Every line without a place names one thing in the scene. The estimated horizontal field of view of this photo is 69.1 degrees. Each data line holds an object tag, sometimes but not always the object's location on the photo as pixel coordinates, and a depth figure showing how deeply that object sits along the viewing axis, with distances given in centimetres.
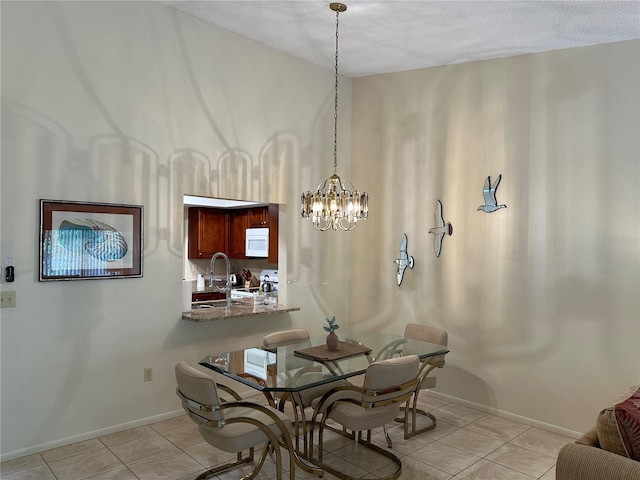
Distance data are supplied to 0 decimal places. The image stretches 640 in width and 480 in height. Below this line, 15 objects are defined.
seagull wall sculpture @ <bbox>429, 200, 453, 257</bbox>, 461
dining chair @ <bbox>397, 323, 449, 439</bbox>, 371
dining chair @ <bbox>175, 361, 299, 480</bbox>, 249
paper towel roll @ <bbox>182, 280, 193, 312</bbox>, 405
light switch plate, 311
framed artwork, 330
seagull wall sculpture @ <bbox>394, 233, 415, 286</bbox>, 492
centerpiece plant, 332
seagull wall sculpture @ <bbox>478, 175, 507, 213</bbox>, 427
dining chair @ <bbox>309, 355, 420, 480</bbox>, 277
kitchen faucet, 457
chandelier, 327
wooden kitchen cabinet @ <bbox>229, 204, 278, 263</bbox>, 639
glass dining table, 274
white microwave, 631
